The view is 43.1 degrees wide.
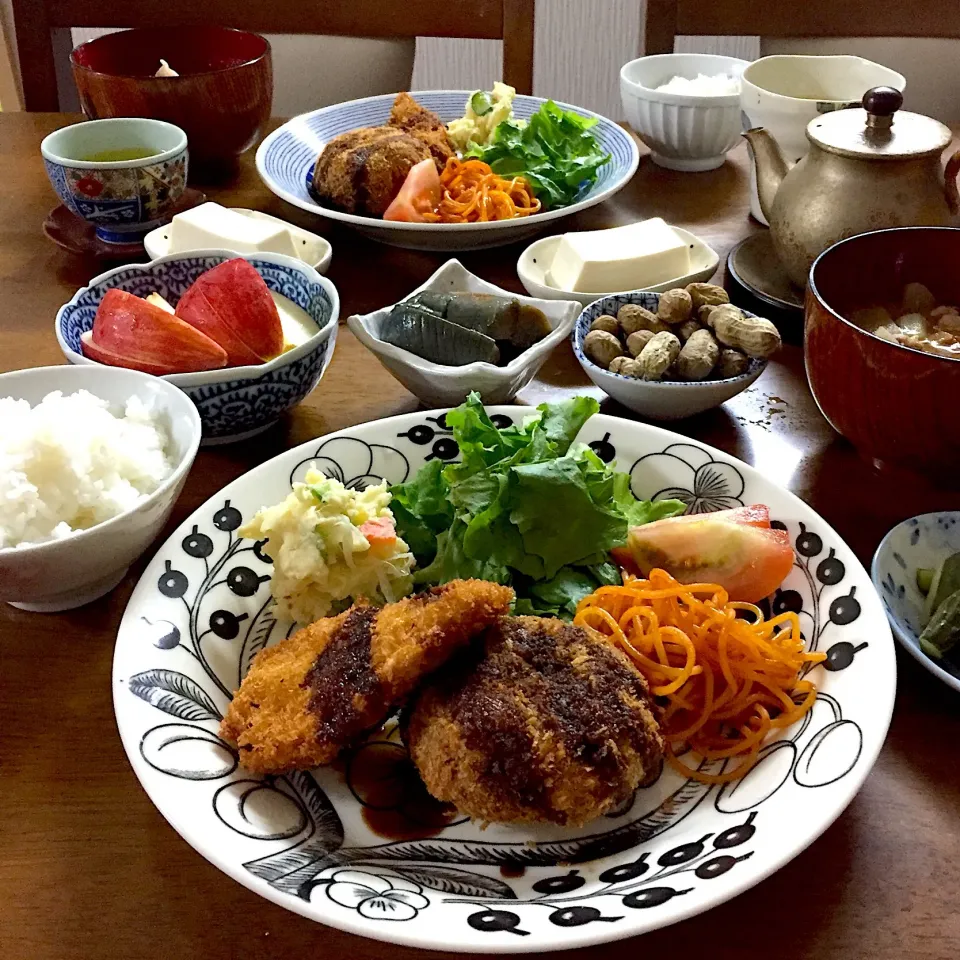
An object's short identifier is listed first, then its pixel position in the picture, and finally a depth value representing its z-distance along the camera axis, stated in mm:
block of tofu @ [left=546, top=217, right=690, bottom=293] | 724
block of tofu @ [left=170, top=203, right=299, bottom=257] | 736
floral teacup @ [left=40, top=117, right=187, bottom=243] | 753
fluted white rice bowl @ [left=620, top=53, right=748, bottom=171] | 883
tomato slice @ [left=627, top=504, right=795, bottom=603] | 528
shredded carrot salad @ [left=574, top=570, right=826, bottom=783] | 486
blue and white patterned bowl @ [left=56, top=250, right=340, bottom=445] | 596
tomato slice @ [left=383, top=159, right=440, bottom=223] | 801
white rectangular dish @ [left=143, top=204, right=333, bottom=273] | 747
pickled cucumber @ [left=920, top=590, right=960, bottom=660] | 491
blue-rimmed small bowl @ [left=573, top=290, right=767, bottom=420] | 621
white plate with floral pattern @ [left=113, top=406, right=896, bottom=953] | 410
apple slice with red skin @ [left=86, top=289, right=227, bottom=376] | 609
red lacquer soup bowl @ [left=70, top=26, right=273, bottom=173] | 860
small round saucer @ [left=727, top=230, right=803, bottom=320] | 709
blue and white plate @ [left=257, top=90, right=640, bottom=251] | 782
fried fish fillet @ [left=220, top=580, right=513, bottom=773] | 464
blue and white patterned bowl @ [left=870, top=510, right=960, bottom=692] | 506
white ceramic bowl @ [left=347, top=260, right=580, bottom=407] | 617
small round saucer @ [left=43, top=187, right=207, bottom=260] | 790
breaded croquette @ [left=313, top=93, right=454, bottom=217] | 819
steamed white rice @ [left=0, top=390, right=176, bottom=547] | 506
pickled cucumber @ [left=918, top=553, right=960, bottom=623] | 509
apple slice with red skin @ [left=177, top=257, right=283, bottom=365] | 626
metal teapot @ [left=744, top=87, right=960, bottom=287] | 666
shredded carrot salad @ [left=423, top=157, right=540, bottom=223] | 823
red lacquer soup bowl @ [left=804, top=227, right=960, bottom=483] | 537
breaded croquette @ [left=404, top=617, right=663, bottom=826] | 454
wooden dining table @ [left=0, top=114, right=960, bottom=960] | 423
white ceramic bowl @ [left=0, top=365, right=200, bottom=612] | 491
